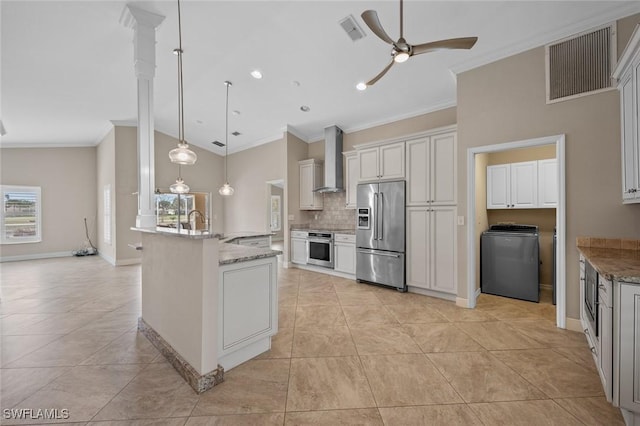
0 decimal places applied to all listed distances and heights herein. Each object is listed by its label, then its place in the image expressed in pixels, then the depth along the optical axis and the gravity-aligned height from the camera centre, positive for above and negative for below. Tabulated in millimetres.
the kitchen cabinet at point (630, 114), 2109 +862
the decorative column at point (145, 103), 2947 +1286
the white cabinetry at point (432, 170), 3807 +647
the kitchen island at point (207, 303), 1926 -758
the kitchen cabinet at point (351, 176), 5445 +773
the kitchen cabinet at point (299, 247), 5902 -787
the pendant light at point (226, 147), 5090 +1956
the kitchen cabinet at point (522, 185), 3924 +428
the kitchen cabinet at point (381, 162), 4316 +872
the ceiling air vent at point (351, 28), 3021 +2203
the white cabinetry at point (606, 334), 1585 -767
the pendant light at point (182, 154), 2447 +552
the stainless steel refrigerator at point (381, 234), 4266 -364
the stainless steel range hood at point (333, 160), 5652 +1140
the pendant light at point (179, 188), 4410 +429
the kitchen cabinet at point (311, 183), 6121 +694
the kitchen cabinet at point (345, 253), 5055 -796
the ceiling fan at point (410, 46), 1999 +1303
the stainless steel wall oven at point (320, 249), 5398 -774
